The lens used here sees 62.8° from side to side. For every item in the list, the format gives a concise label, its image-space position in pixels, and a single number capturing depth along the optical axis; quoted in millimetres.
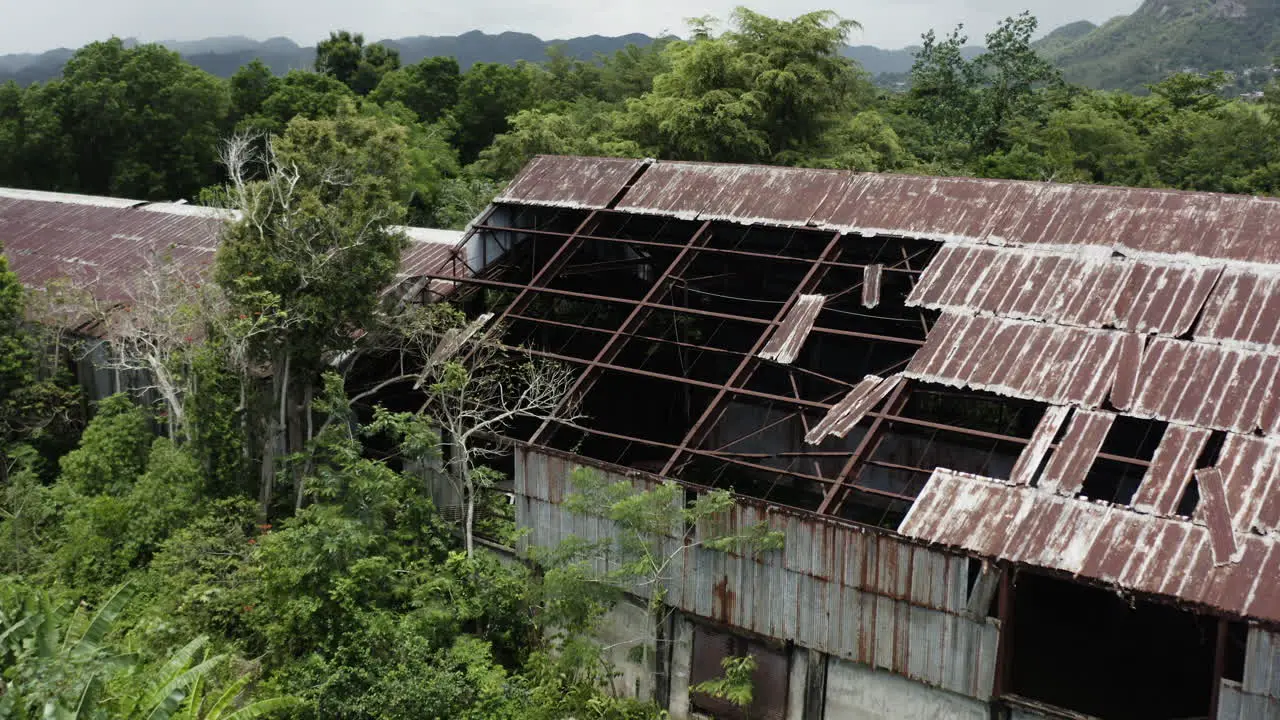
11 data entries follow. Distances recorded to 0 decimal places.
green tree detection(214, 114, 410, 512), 20875
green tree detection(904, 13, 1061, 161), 55562
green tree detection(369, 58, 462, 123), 68062
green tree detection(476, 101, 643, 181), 44438
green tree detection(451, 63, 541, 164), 65188
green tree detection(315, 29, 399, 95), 81062
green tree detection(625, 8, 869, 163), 42656
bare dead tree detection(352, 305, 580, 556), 19438
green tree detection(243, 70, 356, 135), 57531
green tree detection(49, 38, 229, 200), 54938
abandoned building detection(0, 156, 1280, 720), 14336
